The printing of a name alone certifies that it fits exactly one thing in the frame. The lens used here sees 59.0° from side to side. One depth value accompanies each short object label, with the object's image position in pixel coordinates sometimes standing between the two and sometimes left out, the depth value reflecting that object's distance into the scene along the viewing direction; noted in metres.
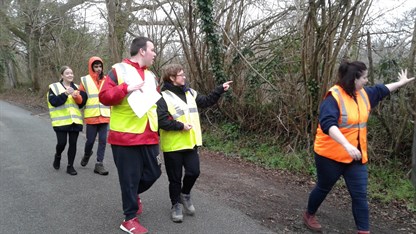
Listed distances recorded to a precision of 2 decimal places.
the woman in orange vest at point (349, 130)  3.58
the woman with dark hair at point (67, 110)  5.86
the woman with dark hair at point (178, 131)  4.02
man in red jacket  3.70
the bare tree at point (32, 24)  21.28
